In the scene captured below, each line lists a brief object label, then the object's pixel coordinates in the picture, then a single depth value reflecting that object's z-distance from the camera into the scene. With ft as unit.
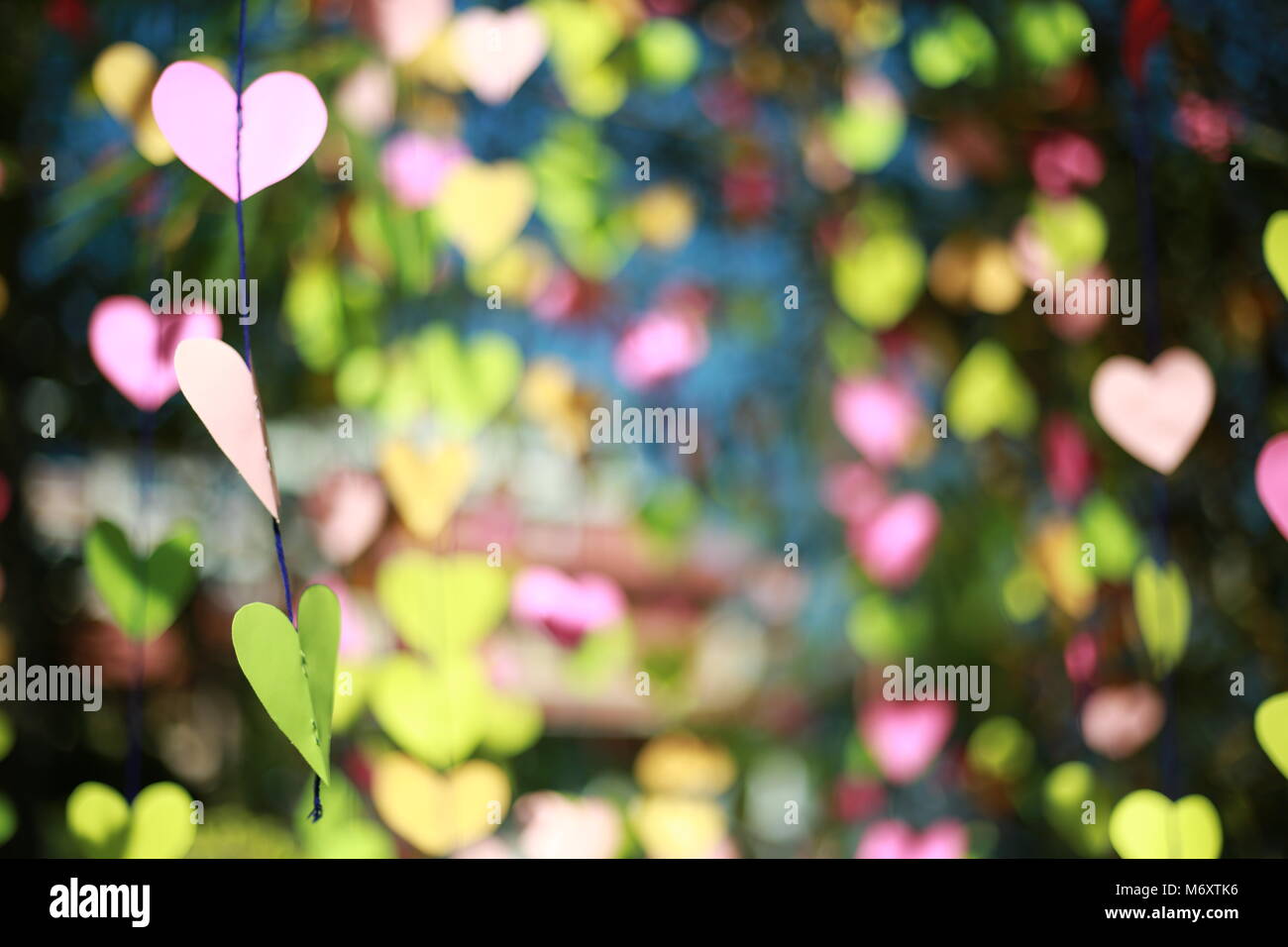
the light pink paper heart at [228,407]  1.63
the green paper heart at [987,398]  2.14
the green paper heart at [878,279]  2.14
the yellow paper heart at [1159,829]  2.07
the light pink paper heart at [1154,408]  2.07
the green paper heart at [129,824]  1.98
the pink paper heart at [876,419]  2.12
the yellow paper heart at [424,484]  2.03
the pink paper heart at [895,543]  2.10
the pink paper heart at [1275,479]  2.11
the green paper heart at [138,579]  1.97
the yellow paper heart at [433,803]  2.01
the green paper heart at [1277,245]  2.11
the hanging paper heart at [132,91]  2.04
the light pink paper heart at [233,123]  1.80
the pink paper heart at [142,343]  2.00
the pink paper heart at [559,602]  2.05
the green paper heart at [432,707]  2.00
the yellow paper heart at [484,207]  2.05
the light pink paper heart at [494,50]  2.07
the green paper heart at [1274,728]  2.09
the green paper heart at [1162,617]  2.12
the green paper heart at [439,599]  2.00
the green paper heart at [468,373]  2.06
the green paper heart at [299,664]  1.68
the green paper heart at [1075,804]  2.11
